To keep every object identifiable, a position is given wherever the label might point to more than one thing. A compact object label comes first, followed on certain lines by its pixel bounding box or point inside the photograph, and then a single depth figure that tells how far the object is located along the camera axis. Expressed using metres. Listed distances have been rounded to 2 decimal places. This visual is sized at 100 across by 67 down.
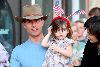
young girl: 5.54
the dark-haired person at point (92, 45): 4.98
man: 5.55
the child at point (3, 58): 7.28
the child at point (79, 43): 5.69
